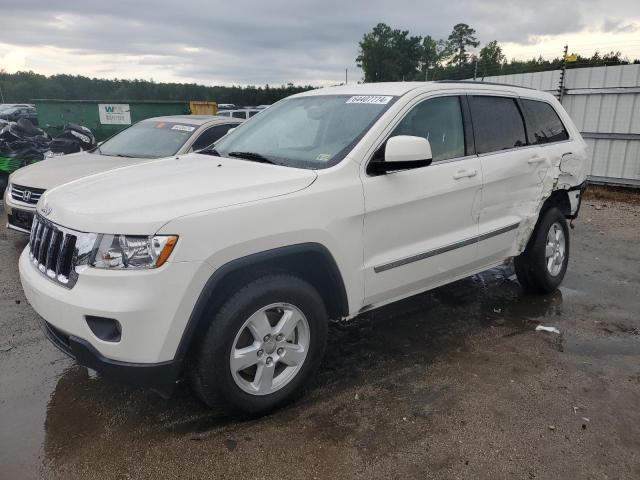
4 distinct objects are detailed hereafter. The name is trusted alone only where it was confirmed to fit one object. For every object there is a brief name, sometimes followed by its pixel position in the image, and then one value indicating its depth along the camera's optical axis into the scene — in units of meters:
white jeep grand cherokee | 2.49
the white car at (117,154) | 5.98
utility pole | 11.05
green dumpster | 13.06
